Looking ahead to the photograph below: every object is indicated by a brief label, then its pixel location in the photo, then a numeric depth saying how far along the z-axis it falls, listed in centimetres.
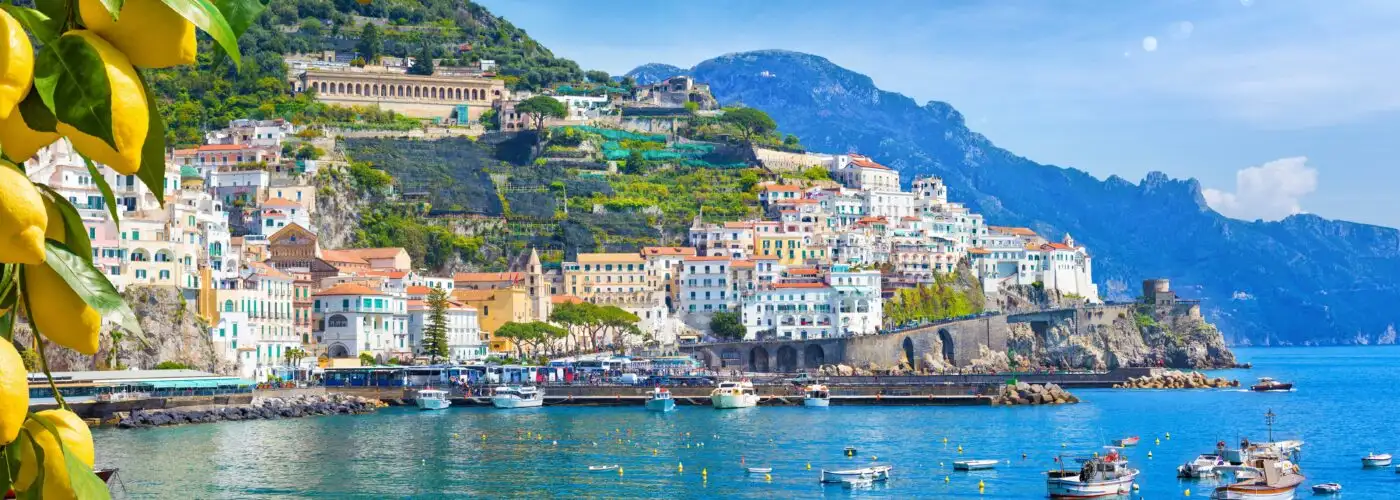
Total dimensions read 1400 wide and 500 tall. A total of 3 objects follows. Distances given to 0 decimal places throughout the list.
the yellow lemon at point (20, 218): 165
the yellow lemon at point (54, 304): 183
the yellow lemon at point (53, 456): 182
